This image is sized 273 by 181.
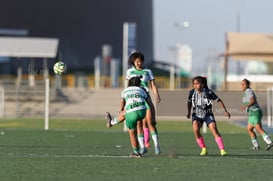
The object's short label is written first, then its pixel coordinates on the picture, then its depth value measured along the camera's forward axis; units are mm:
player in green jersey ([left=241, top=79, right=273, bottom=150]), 21578
